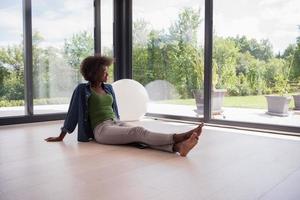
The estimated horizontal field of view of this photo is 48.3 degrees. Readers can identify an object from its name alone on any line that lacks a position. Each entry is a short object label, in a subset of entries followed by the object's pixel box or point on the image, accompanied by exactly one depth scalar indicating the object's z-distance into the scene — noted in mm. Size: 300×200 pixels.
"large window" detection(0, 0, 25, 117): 4457
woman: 3057
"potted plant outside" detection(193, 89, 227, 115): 4645
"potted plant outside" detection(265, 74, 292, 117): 4109
